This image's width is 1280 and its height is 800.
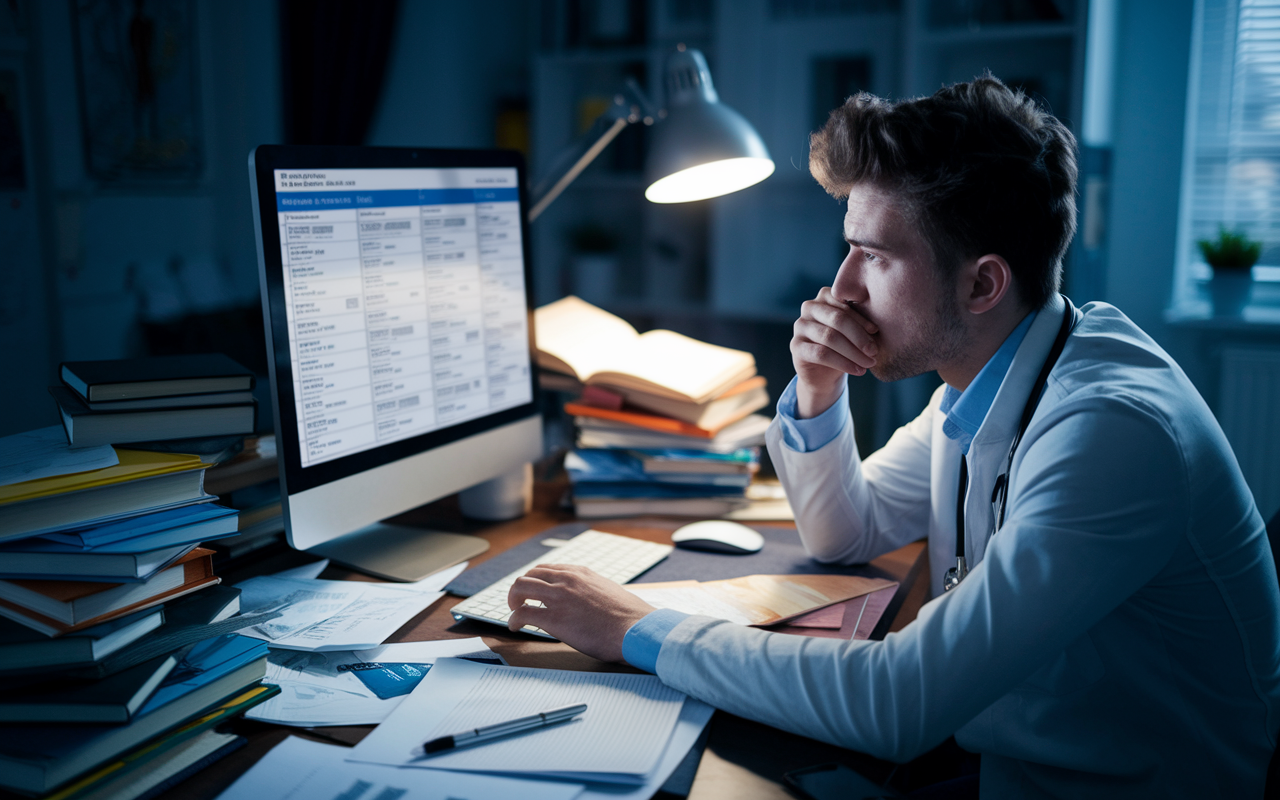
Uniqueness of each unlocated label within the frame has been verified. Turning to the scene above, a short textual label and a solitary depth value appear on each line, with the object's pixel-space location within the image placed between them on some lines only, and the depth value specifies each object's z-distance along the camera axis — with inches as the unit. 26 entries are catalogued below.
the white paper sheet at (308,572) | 45.6
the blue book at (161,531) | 30.3
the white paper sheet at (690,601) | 40.4
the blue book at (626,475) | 57.9
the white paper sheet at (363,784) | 28.2
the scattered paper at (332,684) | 33.1
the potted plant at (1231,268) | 100.7
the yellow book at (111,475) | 29.4
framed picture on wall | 105.0
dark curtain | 126.6
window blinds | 104.2
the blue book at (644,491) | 57.8
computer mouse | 50.2
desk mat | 46.0
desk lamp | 53.7
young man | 31.0
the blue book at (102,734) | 27.1
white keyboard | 41.1
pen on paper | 30.3
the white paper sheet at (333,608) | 38.2
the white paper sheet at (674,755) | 28.3
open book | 59.2
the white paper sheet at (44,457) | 31.0
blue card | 35.1
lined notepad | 29.5
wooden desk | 29.7
